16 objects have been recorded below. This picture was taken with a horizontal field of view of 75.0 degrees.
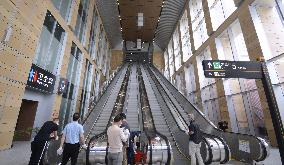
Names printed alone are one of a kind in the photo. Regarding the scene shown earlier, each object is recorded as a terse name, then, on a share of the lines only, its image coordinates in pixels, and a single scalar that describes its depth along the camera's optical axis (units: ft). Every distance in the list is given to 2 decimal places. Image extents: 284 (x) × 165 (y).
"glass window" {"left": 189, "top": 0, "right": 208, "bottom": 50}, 59.00
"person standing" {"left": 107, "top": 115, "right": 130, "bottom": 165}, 11.67
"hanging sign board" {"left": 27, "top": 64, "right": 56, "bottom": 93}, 28.50
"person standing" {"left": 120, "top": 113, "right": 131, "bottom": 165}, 18.99
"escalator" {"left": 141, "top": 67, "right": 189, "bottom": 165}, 21.43
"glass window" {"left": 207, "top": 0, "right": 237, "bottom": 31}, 45.34
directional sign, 18.24
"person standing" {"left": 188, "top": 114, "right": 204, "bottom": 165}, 18.42
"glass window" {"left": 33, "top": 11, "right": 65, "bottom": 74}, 32.04
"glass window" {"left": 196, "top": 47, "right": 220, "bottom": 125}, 49.62
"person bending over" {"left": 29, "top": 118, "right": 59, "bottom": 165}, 14.18
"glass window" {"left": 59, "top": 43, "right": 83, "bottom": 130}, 42.51
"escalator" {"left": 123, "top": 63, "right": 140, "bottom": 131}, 31.54
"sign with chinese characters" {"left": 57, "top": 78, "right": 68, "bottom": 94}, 37.96
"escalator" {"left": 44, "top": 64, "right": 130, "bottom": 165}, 16.63
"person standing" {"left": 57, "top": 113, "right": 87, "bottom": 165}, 15.08
